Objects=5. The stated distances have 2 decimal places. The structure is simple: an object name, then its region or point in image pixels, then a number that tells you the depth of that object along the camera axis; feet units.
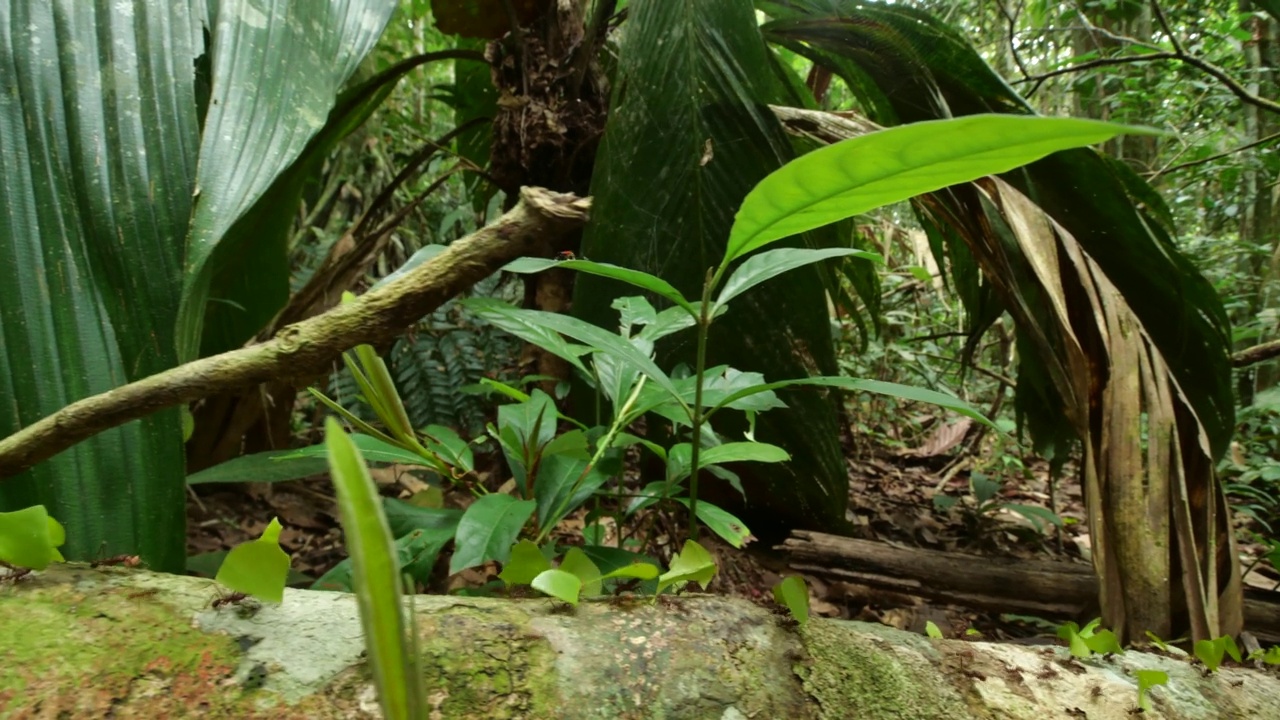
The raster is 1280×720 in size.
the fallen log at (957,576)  3.44
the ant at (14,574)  1.32
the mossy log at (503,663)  1.15
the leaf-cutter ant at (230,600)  1.32
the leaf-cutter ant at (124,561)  1.49
